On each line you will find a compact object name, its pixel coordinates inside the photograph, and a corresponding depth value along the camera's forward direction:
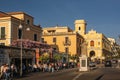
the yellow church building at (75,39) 43.46
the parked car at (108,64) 38.41
